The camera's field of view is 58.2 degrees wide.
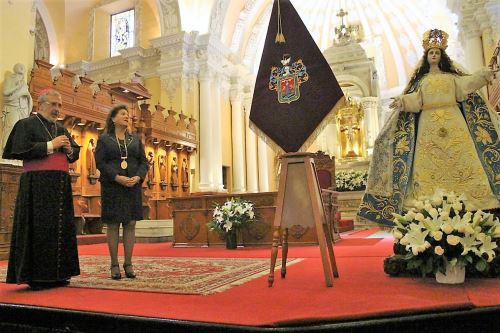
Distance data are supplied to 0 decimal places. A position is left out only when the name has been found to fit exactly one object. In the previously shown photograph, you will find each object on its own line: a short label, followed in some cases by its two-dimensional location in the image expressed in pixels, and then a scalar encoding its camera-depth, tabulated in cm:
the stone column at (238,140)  1822
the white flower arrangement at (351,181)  1426
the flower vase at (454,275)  329
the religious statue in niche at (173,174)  1459
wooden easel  359
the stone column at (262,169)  2003
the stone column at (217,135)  1588
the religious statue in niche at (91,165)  1141
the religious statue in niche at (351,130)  1658
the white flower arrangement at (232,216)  751
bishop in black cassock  370
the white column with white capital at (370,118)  1677
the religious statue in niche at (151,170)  1349
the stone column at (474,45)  1260
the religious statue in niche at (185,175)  1520
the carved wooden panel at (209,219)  780
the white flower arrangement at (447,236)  320
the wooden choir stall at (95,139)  997
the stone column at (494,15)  1164
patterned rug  360
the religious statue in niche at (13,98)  743
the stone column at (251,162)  1920
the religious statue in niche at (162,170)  1405
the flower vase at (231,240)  764
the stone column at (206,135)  1556
